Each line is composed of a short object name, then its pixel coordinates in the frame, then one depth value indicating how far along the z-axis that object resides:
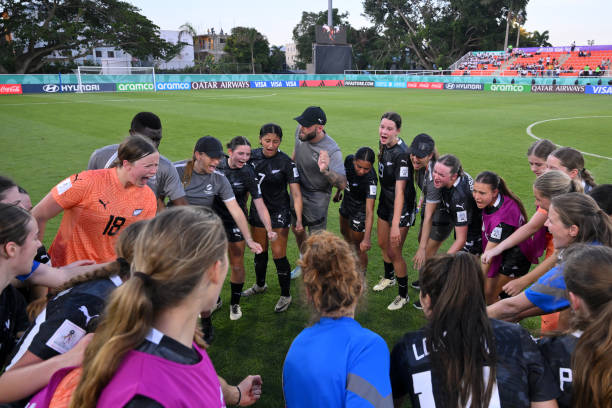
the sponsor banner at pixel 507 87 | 36.27
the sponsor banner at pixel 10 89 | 30.50
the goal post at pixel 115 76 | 33.25
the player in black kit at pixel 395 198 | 4.57
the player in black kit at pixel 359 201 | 4.71
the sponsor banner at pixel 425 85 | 41.44
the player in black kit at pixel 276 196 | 4.68
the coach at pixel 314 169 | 4.82
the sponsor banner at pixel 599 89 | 32.56
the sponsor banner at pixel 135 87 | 35.34
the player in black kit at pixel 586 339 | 1.73
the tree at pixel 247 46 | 66.94
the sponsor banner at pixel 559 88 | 34.28
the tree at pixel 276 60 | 71.00
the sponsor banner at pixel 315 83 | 45.83
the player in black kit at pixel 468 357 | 1.78
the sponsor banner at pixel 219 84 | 39.64
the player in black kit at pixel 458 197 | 4.19
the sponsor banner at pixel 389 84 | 44.41
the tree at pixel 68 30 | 47.72
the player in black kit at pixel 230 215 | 4.47
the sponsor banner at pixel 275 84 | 43.03
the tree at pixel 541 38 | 73.09
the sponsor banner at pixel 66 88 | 32.09
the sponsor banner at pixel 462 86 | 39.12
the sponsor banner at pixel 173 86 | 37.62
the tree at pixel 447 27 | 65.00
